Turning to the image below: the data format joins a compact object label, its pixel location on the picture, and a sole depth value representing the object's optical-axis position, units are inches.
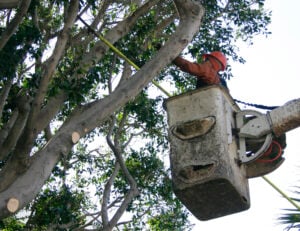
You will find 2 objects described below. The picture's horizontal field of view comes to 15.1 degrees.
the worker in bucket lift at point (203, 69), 373.4
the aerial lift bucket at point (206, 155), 320.7
